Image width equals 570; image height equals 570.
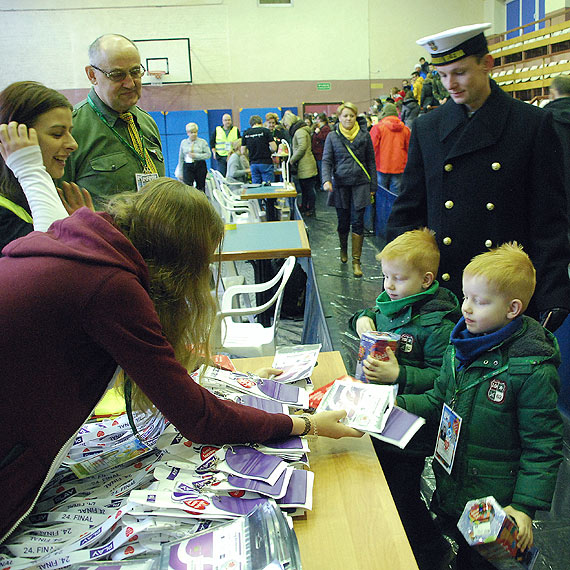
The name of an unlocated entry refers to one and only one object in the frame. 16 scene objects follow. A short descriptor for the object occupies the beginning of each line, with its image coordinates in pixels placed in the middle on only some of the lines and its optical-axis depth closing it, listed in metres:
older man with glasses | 2.69
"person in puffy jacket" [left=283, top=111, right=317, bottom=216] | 9.29
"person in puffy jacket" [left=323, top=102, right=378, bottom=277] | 5.91
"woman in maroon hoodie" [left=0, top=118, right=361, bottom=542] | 1.02
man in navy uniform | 1.87
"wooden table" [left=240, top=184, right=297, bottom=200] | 6.71
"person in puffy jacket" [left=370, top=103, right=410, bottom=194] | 7.73
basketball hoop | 15.47
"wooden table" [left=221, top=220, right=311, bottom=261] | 3.55
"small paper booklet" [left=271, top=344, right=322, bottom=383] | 1.72
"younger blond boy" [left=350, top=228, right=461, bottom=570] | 1.87
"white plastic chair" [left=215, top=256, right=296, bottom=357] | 3.17
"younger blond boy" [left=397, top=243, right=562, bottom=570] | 1.46
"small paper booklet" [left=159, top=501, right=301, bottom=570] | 0.96
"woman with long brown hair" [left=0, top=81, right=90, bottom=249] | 1.85
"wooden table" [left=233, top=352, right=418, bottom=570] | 1.04
